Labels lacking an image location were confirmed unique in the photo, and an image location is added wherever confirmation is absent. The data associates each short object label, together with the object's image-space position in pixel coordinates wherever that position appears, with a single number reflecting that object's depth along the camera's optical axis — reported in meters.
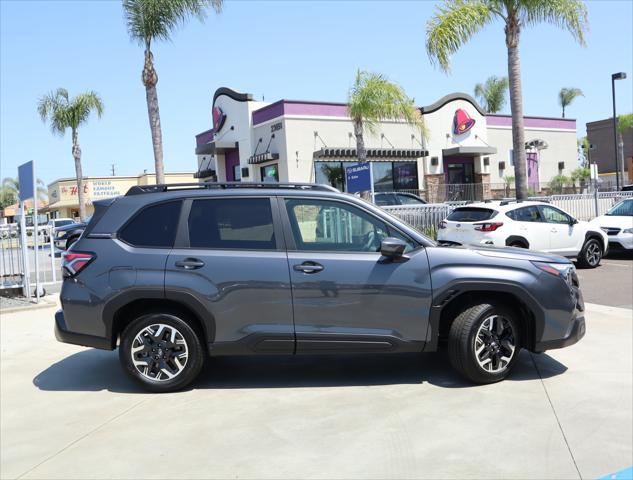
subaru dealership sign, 15.12
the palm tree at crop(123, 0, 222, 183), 18.19
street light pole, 27.36
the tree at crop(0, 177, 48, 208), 82.38
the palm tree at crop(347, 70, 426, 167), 23.77
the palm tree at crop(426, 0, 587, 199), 17.36
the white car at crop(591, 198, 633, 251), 14.66
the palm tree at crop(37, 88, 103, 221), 33.56
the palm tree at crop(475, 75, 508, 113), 43.31
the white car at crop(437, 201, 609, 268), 12.26
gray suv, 5.05
